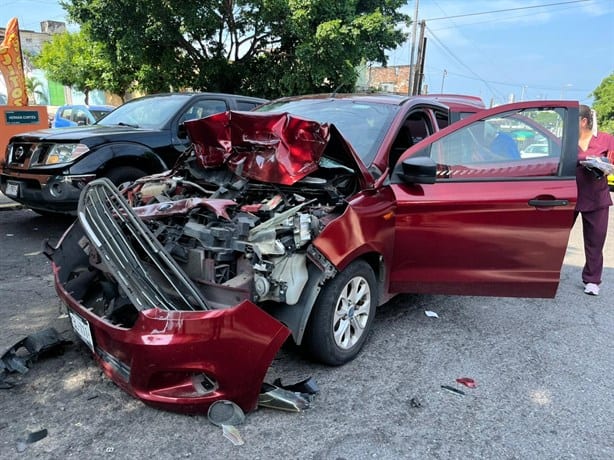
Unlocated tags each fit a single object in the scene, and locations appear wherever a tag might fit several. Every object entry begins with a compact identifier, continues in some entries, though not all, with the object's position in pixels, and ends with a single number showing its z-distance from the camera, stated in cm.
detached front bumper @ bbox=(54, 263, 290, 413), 224
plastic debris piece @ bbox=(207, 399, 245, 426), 248
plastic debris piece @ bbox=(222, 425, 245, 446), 238
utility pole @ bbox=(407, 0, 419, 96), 2450
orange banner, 1007
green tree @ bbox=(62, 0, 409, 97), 1349
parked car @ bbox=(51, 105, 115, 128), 1306
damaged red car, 241
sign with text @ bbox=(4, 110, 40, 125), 914
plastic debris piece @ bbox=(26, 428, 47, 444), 234
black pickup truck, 523
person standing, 477
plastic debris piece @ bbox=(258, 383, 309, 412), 262
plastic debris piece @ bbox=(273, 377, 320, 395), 278
